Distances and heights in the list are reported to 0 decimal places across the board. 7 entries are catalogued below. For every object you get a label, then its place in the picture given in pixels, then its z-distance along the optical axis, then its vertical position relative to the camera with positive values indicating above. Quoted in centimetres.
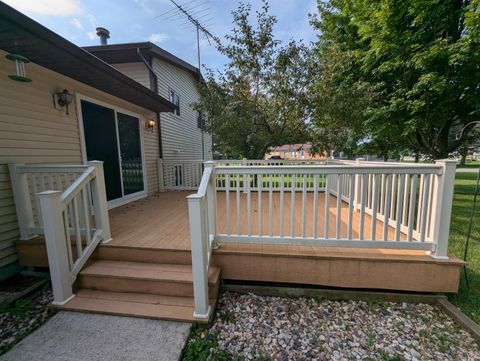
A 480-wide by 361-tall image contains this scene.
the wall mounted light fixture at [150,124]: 585 +78
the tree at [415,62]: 564 +231
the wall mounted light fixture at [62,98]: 338 +88
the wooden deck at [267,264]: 225 -122
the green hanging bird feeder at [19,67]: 219 +95
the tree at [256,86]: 566 +178
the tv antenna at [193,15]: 773 +505
